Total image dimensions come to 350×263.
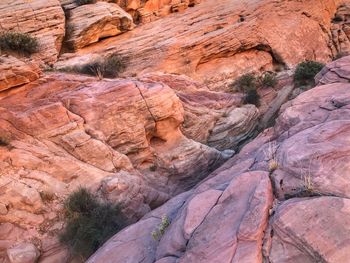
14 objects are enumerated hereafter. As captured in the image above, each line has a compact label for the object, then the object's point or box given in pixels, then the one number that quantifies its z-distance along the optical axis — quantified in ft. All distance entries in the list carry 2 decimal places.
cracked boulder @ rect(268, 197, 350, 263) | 13.32
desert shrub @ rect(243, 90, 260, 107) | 49.80
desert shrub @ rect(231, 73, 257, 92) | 51.73
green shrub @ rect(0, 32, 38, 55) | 42.63
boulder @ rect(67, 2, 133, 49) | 50.49
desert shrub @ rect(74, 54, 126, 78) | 44.93
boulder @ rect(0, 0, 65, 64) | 46.29
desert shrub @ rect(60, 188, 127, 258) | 27.73
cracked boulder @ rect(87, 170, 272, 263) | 15.23
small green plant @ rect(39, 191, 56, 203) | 29.32
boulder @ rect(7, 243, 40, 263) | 25.68
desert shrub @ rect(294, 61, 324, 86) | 46.55
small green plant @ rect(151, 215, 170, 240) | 19.99
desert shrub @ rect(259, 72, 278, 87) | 52.37
